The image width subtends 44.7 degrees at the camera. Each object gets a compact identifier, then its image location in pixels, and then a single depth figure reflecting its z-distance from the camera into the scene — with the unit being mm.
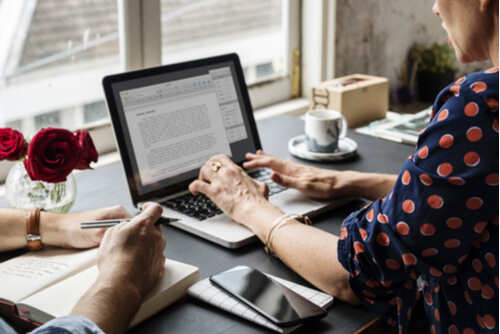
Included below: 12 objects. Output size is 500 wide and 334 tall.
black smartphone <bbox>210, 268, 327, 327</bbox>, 897
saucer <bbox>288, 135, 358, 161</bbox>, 1605
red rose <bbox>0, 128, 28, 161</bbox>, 1164
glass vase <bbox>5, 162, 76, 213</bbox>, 1226
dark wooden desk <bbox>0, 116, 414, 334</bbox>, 920
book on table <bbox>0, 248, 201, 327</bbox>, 922
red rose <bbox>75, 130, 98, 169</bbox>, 1211
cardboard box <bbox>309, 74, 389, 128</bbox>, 1962
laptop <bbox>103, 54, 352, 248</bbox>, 1298
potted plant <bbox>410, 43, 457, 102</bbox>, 2709
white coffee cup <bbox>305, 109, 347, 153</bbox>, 1609
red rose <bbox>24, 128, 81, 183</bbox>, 1138
